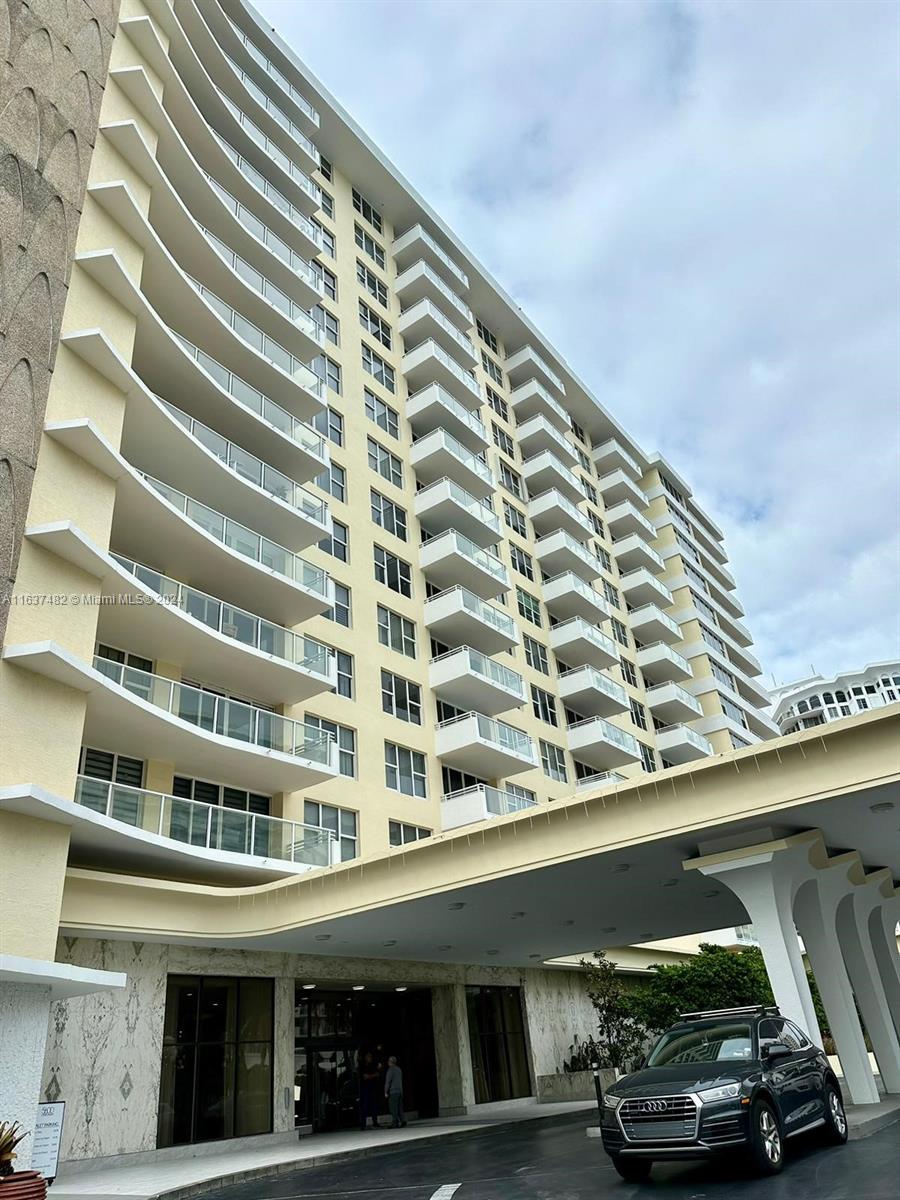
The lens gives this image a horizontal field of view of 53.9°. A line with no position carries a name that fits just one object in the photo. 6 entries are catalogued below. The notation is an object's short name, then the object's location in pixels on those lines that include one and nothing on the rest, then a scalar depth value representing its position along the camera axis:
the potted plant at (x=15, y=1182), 9.13
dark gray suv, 9.67
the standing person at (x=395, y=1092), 22.39
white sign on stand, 12.83
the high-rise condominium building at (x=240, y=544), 16.59
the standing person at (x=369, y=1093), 23.55
